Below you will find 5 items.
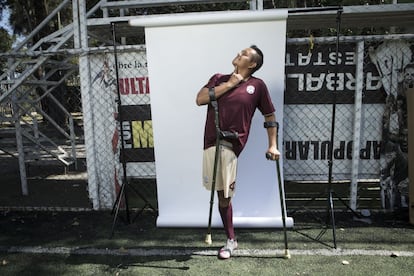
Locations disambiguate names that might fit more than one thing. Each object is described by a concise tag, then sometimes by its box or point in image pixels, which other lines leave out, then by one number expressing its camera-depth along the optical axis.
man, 3.29
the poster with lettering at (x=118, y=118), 4.32
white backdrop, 3.74
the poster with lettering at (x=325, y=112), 4.15
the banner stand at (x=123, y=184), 3.92
